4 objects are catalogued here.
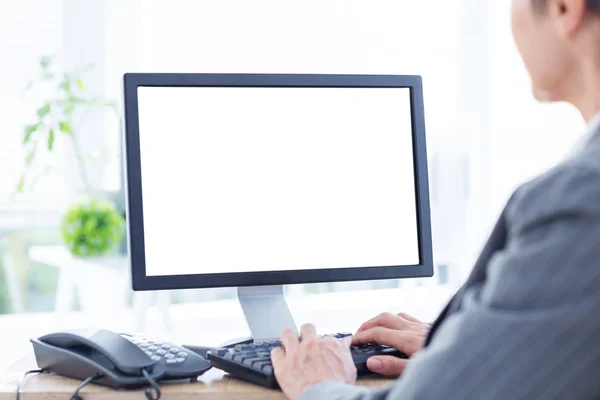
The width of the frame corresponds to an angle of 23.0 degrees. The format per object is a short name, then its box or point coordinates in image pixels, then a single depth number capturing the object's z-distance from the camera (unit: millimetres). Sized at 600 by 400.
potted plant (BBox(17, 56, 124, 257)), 3724
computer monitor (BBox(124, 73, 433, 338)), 2205
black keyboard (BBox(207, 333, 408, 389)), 2027
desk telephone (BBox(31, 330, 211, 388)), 2005
